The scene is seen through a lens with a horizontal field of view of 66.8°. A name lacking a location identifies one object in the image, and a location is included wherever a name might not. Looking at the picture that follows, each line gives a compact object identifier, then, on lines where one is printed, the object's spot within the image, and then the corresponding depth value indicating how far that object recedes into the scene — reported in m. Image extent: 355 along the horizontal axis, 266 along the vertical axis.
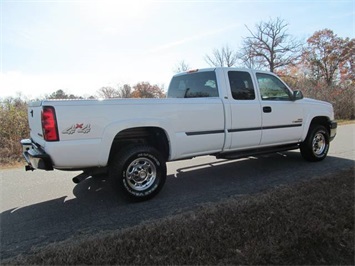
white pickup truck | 3.60
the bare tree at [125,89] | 28.14
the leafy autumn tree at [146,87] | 41.41
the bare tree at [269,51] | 34.84
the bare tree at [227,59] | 34.19
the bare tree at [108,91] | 26.40
